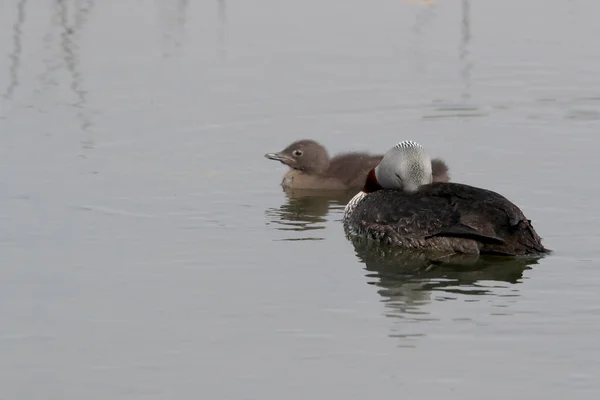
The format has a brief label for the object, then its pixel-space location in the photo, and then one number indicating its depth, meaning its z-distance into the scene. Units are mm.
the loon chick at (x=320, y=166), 23984
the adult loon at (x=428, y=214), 19437
